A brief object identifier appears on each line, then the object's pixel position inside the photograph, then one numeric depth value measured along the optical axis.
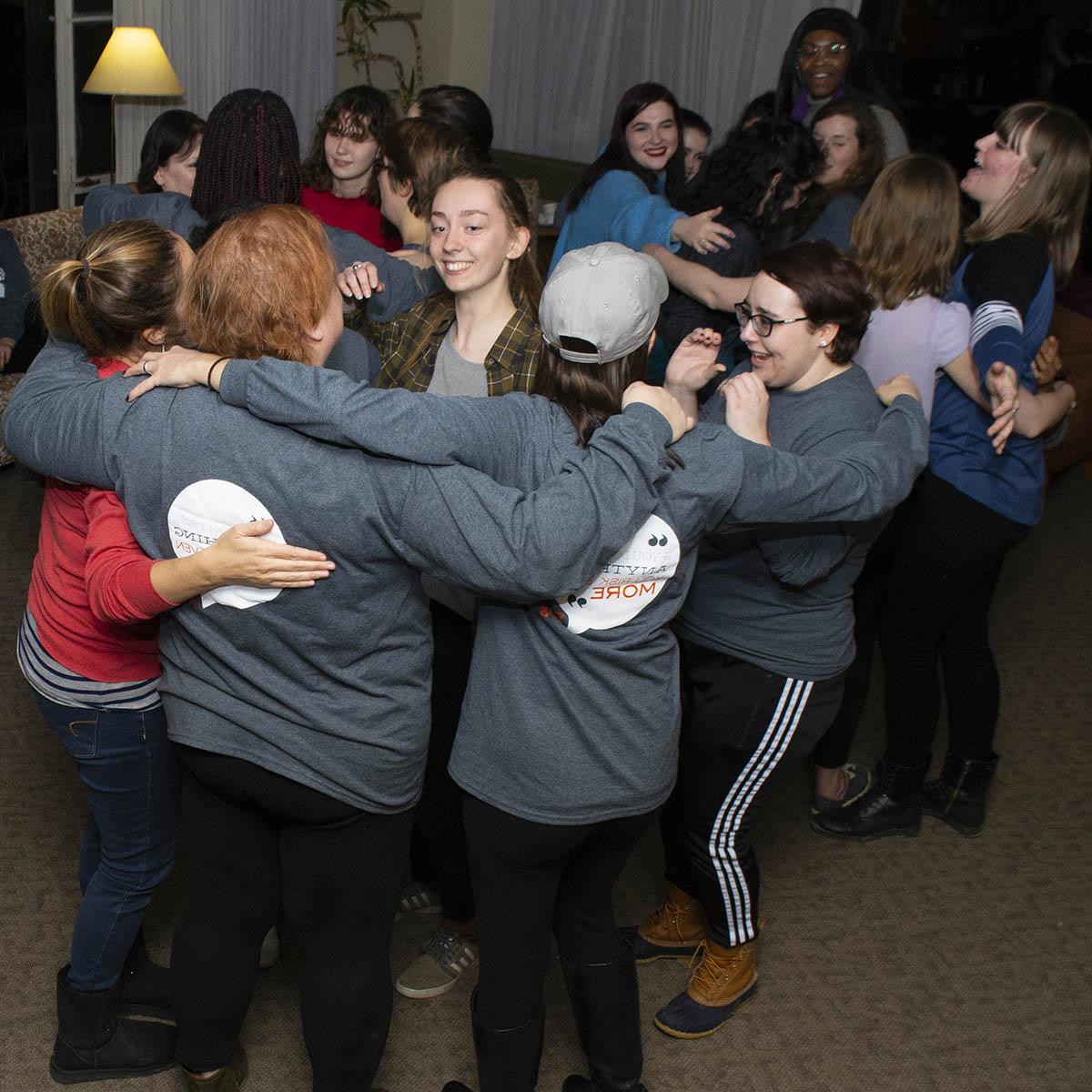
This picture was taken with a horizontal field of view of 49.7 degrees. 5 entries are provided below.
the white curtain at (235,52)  6.12
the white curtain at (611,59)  6.64
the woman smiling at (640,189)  2.69
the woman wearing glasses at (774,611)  1.88
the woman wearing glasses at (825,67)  3.85
